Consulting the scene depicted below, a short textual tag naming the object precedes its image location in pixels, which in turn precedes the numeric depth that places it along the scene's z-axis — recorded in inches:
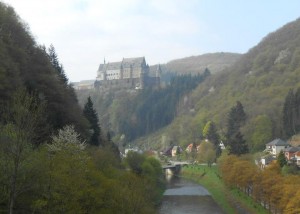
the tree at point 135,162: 2763.3
